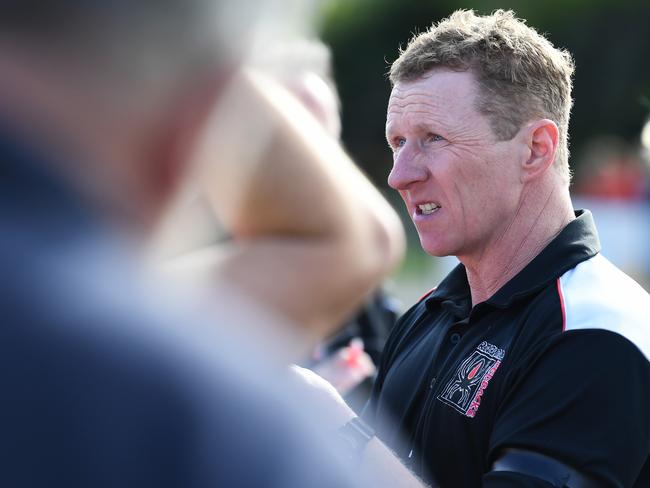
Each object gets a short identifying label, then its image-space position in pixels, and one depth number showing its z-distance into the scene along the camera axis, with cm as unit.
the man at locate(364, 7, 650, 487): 446
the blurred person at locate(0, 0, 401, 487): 287
